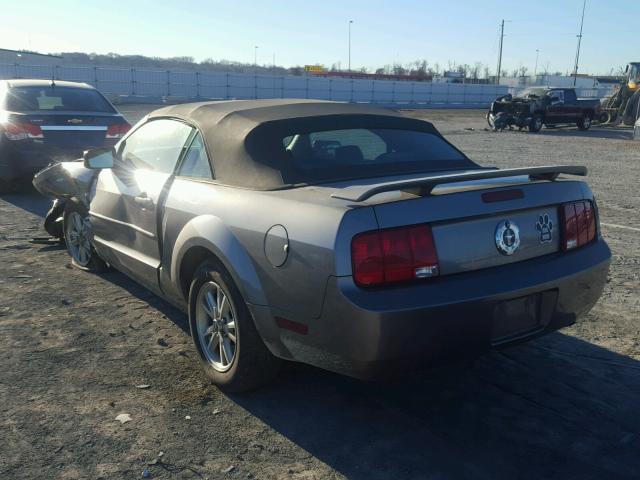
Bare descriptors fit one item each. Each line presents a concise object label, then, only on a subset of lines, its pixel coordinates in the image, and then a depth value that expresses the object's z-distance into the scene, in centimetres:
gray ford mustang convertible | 282
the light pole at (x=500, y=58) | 7716
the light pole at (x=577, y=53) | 7991
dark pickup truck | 2586
